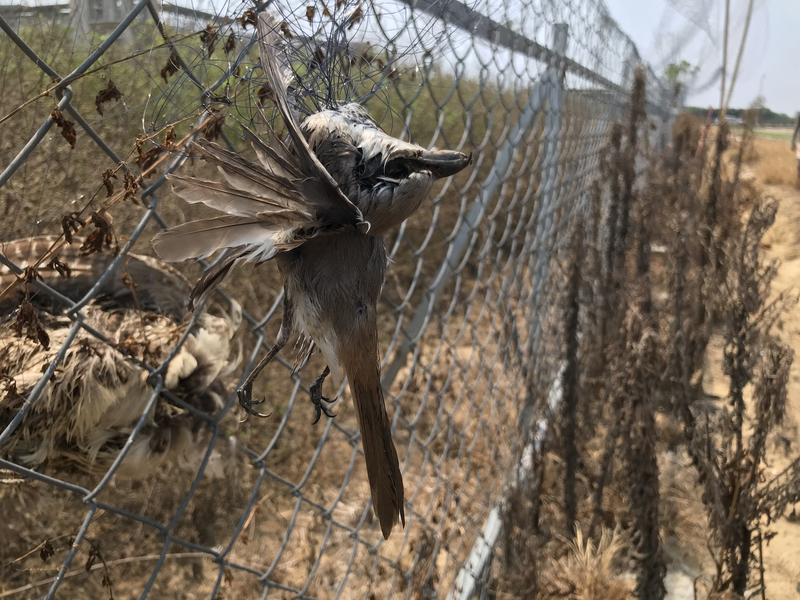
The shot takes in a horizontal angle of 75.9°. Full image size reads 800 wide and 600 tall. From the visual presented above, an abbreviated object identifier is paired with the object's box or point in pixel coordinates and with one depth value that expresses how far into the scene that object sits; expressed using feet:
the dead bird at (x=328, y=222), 1.27
